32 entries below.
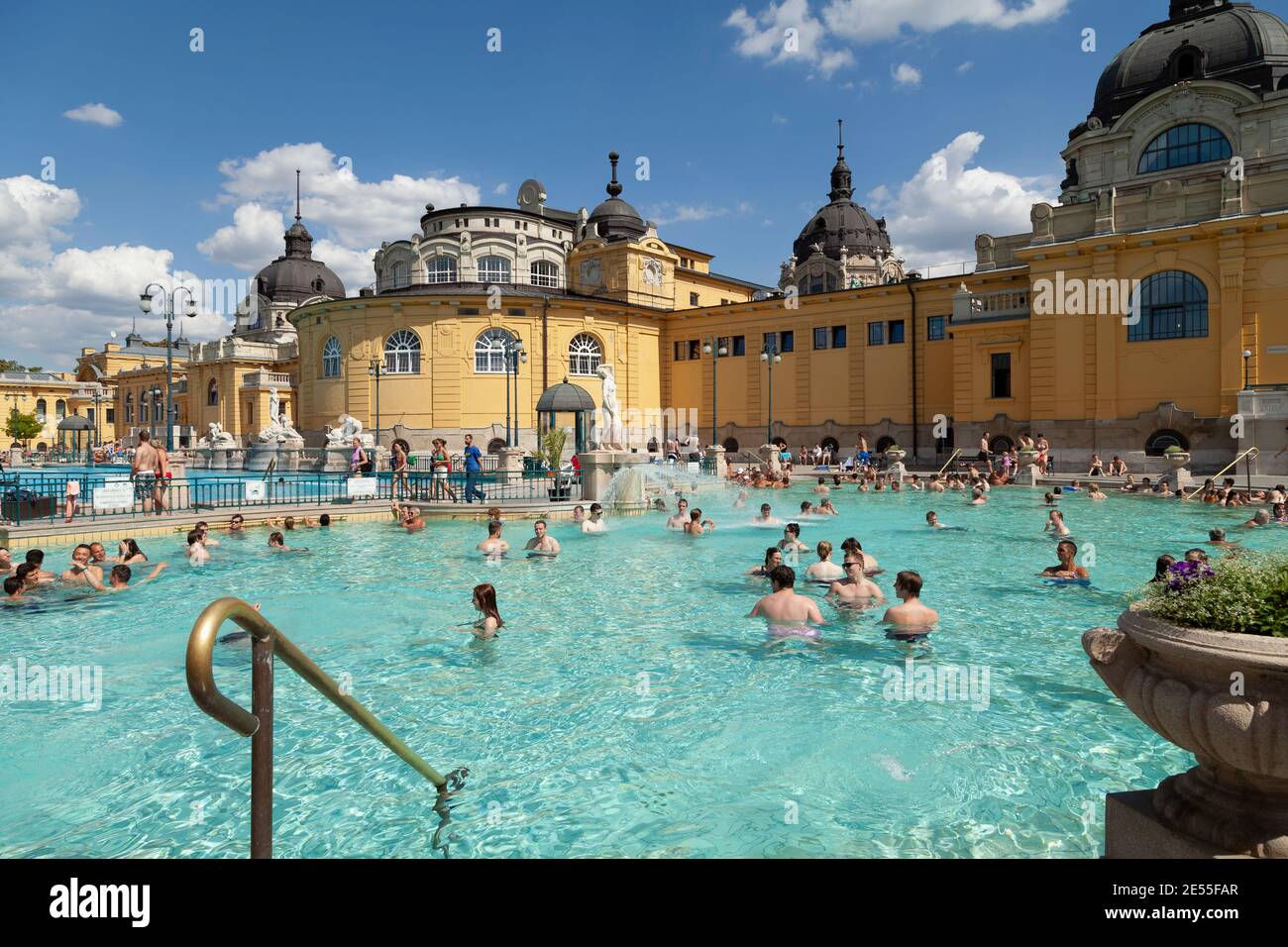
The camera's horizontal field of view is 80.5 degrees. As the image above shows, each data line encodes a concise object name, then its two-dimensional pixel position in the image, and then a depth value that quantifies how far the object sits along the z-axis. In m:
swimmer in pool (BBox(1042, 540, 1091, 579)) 10.98
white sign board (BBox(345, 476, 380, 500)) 21.49
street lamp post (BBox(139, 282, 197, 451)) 25.84
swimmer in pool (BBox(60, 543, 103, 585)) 10.95
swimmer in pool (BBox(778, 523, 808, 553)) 12.85
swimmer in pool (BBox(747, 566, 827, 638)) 8.64
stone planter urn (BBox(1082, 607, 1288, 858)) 2.43
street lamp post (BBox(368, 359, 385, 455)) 40.47
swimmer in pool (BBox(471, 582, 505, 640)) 8.76
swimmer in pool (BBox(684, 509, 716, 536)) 16.55
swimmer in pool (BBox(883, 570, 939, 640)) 8.46
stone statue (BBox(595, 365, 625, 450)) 22.31
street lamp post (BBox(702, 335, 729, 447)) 45.48
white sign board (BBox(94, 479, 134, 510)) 17.14
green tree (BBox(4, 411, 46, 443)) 71.00
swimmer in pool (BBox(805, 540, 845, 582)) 10.98
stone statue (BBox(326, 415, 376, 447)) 36.88
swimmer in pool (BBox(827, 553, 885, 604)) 9.75
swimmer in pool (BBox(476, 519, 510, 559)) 13.86
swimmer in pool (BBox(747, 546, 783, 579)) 10.96
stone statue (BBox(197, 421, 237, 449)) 43.35
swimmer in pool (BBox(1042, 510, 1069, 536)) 14.91
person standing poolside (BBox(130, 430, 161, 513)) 17.33
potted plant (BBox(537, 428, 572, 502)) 24.99
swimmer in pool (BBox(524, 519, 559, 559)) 14.09
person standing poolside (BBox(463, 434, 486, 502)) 21.22
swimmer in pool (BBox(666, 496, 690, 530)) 17.23
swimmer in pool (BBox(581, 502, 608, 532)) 16.81
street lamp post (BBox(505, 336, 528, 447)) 40.38
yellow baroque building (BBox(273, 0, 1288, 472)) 28.66
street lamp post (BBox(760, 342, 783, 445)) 34.65
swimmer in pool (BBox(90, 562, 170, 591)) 11.22
